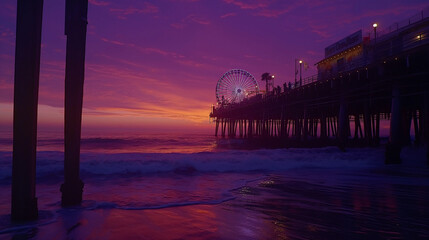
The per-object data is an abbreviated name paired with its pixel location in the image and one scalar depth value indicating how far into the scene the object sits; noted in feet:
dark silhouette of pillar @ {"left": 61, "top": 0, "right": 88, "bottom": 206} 16.46
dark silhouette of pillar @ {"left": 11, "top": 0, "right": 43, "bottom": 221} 13.37
